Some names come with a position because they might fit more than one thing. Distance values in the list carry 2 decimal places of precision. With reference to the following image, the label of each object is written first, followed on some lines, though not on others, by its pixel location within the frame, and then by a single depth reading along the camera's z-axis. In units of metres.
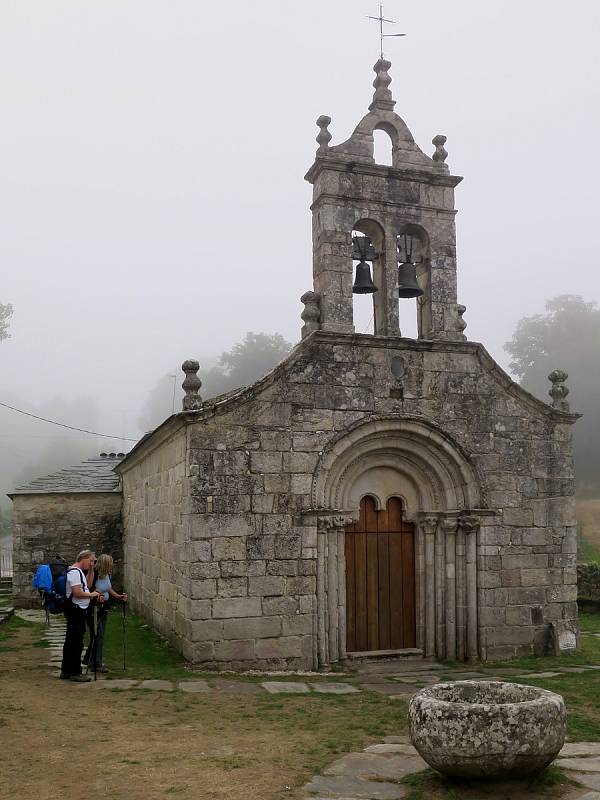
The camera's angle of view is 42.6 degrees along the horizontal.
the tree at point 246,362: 56.53
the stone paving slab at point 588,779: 5.00
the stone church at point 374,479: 9.88
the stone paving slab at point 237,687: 8.37
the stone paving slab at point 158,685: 8.30
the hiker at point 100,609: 9.03
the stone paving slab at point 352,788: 4.93
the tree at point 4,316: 31.84
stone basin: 4.71
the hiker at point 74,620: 8.70
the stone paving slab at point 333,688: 8.50
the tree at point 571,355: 43.06
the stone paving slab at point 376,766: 5.36
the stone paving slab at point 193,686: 8.30
